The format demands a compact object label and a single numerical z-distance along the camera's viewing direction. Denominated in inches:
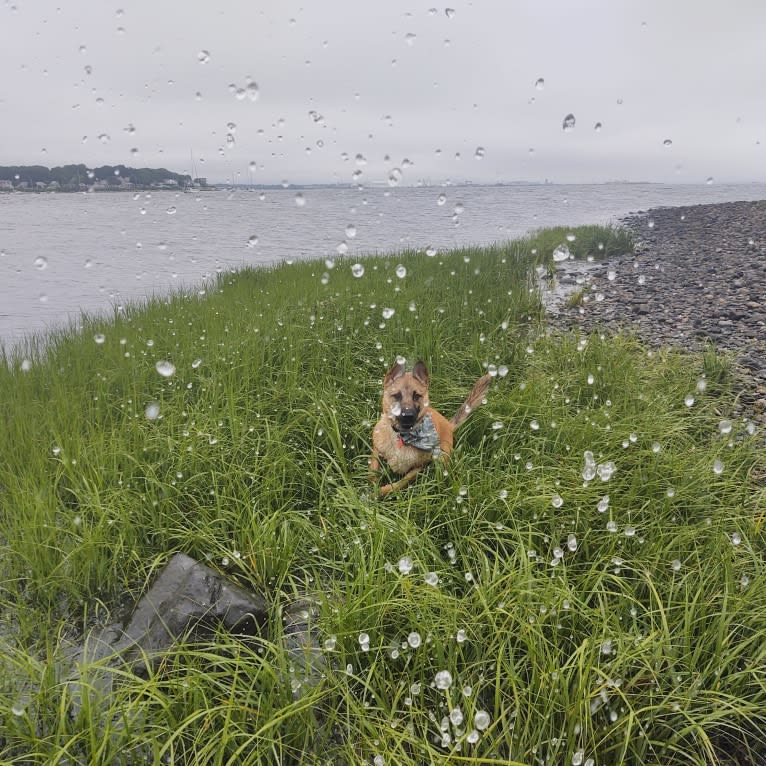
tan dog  114.2
